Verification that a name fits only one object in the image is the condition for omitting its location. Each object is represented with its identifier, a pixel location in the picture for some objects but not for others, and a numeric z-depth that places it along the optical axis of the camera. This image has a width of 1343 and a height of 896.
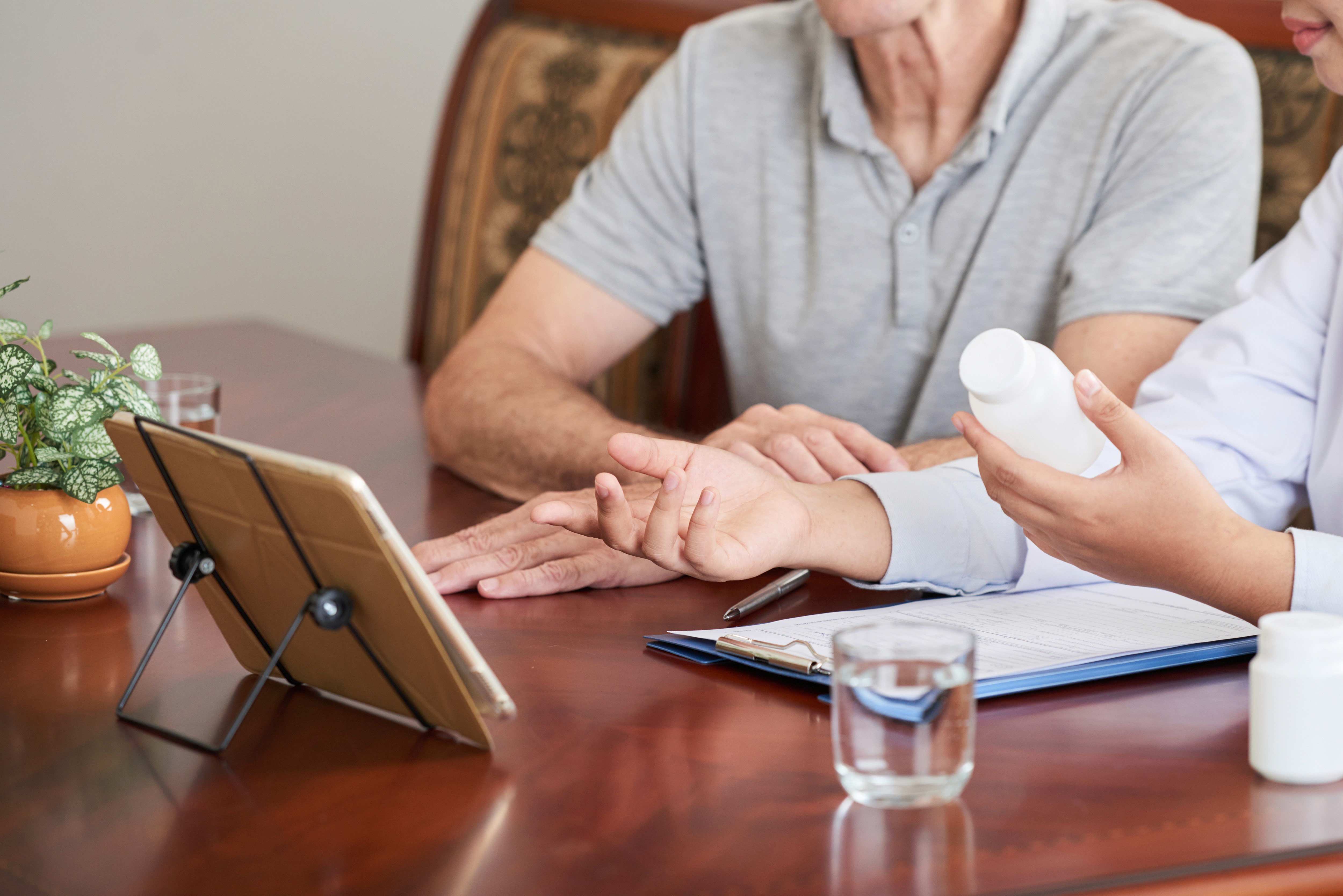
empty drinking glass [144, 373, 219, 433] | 2.17
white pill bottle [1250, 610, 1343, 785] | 1.52
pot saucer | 1.82
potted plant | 1.79
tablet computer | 1.52
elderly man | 2.43
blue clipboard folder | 1.66
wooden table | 1.45
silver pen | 1.86
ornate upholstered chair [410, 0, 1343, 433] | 4.04
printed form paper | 1.71
